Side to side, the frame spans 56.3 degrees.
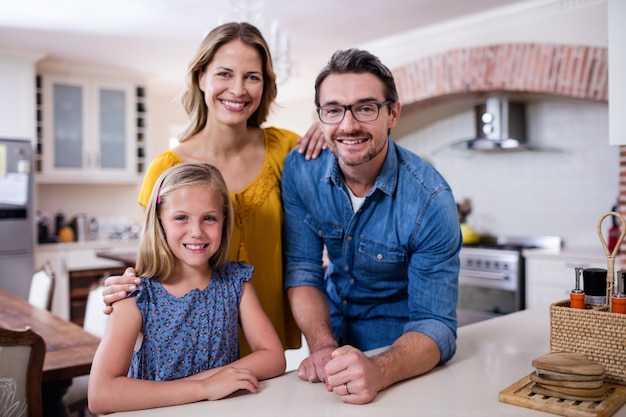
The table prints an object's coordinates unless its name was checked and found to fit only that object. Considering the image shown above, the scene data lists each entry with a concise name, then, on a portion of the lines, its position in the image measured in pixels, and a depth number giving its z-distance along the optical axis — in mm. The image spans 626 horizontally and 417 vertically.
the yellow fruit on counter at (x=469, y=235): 5203
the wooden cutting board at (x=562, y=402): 1116
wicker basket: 1277
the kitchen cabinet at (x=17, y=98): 5285
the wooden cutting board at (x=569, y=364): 1164
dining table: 2090
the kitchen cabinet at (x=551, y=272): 4227
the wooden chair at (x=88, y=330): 2528
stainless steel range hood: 4926
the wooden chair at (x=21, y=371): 1785
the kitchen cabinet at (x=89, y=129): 5770
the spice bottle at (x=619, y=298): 1285
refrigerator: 5102
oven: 4551
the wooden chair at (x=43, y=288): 3299
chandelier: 3720
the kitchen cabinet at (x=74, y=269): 5520
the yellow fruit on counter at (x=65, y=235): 5914
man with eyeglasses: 1534
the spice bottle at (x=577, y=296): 1354
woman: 1769
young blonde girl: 1386
